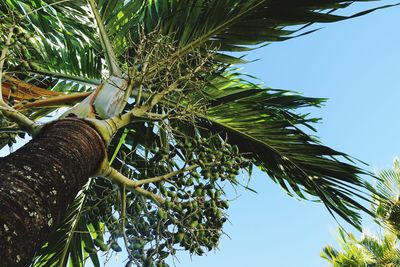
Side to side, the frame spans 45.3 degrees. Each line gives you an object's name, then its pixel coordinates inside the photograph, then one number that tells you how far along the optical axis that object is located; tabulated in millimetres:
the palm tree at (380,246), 7961
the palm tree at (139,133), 1821
